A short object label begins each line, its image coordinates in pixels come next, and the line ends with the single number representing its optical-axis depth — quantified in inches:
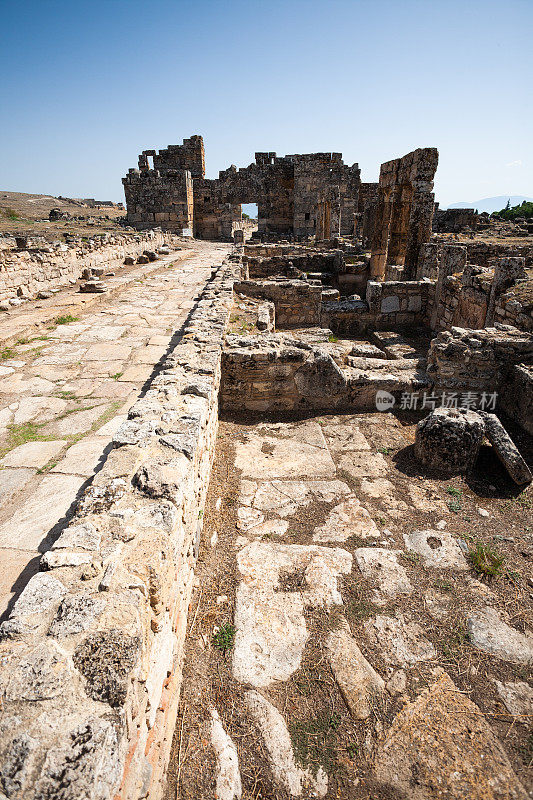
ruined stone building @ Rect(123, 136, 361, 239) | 852.0
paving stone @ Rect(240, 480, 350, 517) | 146.1
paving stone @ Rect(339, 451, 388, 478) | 166.1
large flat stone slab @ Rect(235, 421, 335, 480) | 164.9
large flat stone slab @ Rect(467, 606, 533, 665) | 98.2
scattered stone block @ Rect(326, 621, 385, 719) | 88.3
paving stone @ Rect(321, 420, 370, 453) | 184.7
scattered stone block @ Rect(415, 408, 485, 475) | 160.9
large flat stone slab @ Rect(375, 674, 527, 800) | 74.5
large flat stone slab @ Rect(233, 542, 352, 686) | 96.0
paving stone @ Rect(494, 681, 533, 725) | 86.4
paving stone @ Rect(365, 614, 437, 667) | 97.5
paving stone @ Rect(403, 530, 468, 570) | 123.7
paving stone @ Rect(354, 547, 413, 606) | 114.0
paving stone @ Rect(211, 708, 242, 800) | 74.4
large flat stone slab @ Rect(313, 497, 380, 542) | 134.1
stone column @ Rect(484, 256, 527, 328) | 281.1
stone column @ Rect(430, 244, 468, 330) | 358.3
